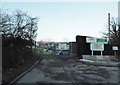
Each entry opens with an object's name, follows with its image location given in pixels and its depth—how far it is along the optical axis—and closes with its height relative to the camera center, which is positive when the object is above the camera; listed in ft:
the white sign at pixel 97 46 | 51.87 -1.66
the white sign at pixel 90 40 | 52.34 +1.70
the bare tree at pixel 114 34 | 66.77 +7.59
